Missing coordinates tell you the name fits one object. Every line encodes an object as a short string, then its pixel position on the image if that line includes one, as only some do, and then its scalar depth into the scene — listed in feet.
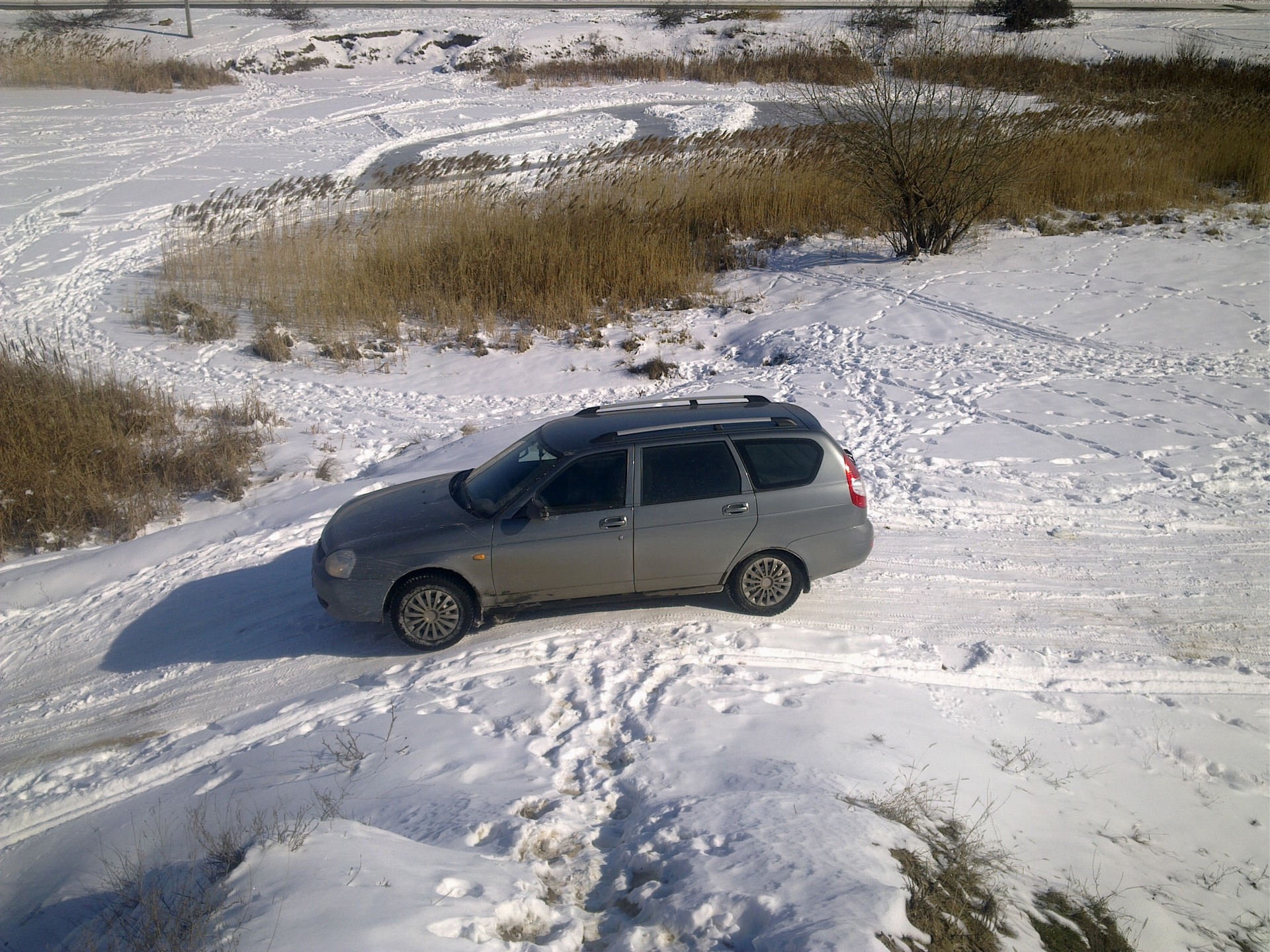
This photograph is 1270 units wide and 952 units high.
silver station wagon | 21.85
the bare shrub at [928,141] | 51.01
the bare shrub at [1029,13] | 103.50
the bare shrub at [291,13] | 133.89
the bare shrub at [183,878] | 11.62
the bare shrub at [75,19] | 120.57
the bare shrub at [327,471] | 33.50
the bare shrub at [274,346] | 45.37
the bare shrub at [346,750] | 17.54
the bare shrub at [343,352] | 45.68
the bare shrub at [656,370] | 42.42
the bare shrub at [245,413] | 37.93
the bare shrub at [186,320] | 47.70
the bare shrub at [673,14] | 142.33
